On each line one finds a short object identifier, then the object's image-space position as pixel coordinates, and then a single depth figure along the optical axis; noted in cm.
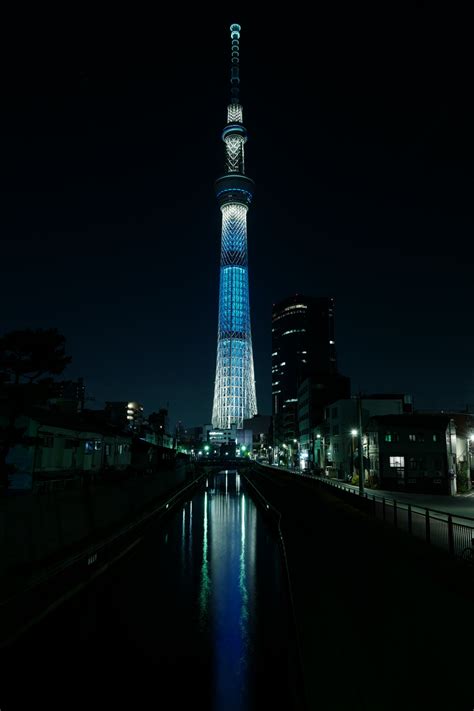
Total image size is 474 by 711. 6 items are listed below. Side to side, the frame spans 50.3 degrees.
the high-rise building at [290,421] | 8931
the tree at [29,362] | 2214
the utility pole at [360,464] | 3020
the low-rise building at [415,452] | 4206
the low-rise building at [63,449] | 2616
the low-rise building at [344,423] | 5941
